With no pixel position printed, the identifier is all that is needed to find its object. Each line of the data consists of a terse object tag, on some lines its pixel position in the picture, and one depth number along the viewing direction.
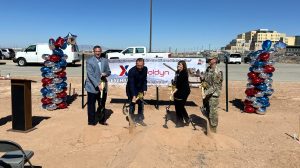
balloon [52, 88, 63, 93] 6.20
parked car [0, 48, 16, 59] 25.13
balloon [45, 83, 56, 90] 6.19
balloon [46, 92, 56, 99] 6.18
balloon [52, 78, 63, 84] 6.22
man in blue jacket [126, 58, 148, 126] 4.89
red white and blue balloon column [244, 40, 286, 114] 6.11
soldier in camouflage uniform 4.61
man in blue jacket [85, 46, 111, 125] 4.88
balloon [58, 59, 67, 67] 6.33
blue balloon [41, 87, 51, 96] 6.19
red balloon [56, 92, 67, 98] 6.25
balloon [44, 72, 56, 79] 6.19
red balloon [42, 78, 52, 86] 6.19
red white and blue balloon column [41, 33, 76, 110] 6.20
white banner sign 6.43
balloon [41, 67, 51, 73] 6.20
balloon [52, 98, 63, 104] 6.20
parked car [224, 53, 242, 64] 26.81
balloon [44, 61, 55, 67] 6.22
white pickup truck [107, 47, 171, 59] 18.08
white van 17.65
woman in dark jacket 4.79
